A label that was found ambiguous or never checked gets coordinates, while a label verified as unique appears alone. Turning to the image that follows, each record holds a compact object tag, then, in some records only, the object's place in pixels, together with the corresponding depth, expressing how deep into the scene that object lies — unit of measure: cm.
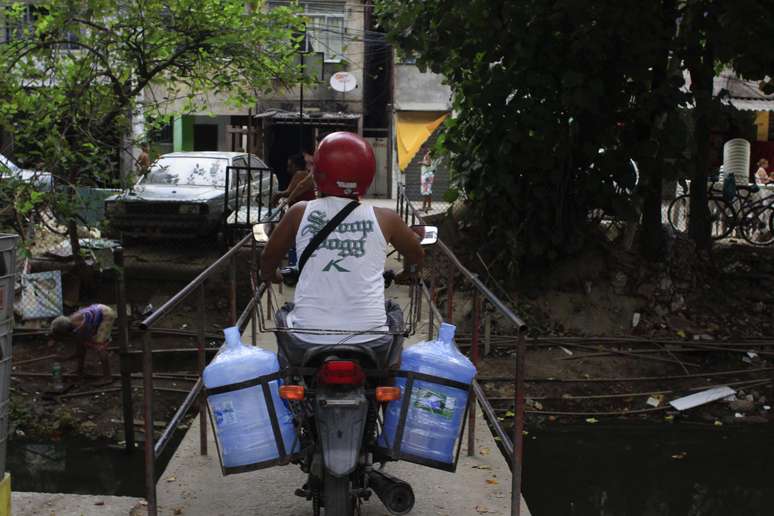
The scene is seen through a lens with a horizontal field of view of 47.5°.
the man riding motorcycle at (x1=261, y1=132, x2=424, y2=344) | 363
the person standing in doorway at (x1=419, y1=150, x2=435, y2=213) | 2122
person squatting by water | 991
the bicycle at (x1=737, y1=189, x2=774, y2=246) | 1447
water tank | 1723
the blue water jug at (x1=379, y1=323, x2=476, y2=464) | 361
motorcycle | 327
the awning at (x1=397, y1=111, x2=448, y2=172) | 2617
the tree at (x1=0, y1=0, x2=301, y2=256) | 930
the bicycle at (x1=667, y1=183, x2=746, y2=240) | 1452
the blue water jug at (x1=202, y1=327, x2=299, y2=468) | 353
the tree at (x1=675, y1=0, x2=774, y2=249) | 918
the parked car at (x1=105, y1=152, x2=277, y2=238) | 1359
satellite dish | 2632
